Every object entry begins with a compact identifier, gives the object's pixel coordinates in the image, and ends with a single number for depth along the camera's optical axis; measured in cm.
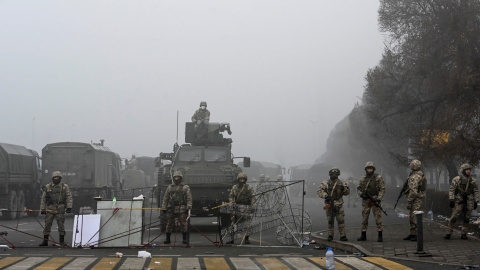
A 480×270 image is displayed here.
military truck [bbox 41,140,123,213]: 2884
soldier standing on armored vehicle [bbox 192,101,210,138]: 2300
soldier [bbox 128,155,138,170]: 4188
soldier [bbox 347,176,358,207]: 3797
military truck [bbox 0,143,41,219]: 2675
